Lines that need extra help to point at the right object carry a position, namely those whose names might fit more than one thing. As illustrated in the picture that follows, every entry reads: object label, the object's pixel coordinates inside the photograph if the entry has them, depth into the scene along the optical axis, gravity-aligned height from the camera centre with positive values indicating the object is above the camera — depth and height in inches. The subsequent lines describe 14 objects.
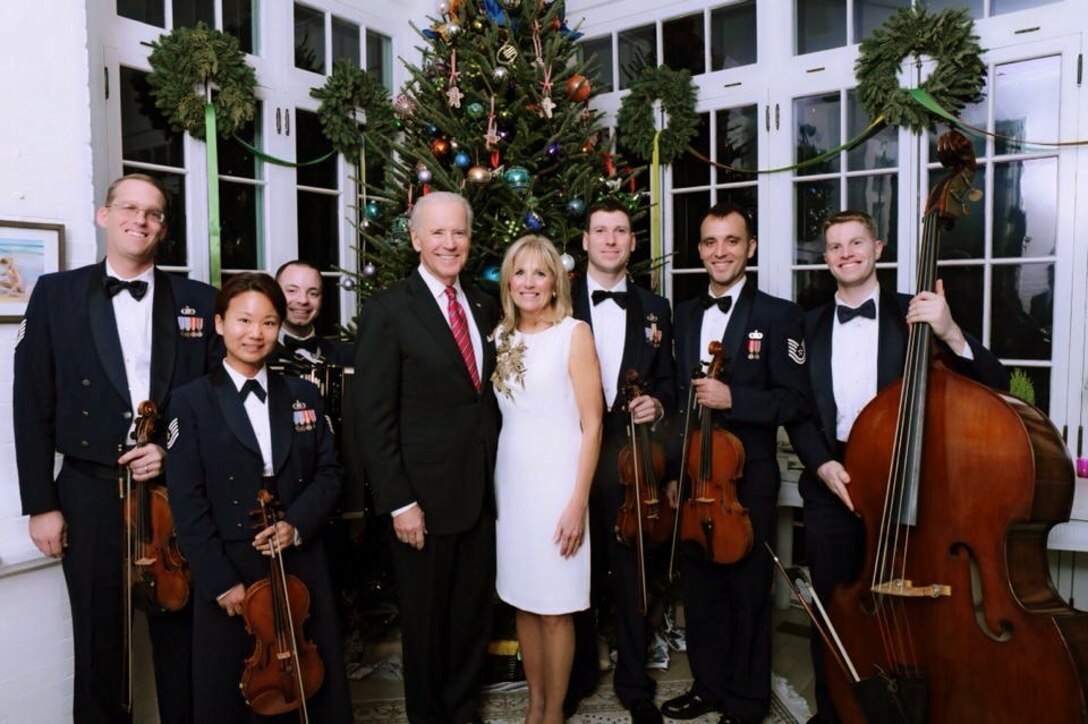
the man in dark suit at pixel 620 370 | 98.4 -5.4
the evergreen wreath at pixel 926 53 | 122.4 +43.5
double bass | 65.0 -20.7
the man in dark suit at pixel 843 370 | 89.3 -4.9
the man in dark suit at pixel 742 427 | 94.8 -12.3
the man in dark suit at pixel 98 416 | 80.6 -8.9
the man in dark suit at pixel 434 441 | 86.4 -12.6
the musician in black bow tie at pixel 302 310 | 108.9 +2.8
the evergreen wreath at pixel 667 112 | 152.2 +42.9
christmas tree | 119.5 +30.8
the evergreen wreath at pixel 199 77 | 119.7 +40.3
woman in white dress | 85.5 -13.2
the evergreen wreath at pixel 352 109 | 145.3 +42.3
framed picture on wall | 86.9 +8.2
